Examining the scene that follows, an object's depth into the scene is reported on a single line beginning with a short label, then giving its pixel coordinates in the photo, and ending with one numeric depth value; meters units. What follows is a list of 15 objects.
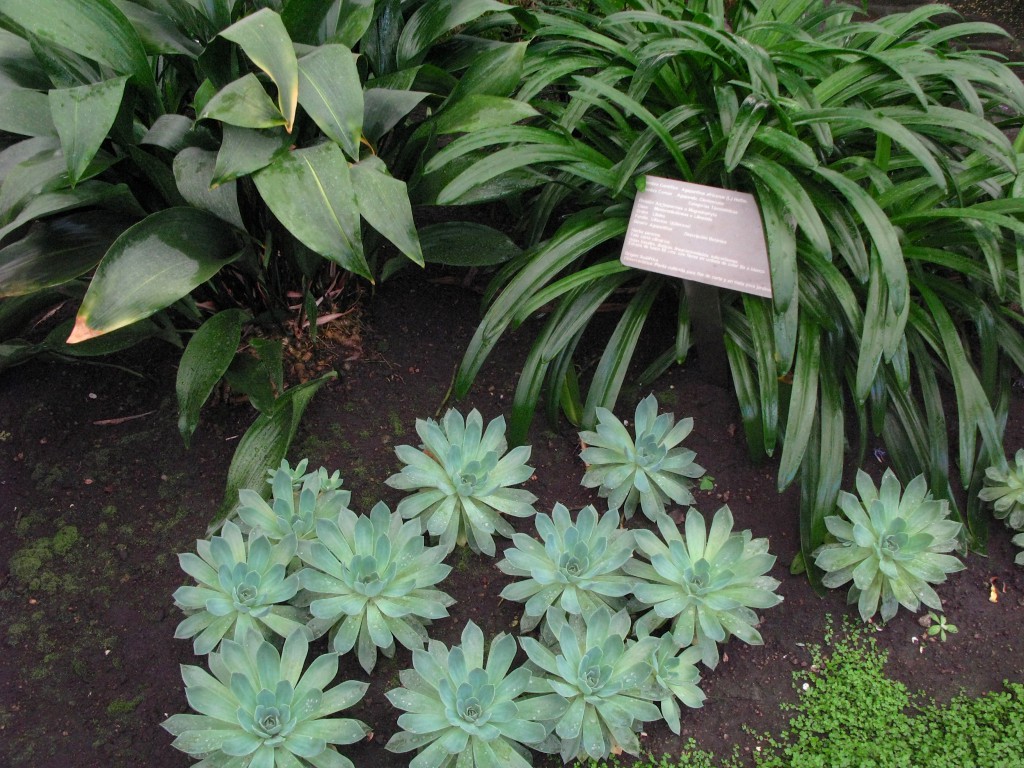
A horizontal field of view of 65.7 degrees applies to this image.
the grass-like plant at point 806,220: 1.70
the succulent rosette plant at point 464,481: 1.67
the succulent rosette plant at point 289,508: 1.61
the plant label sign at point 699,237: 1.71
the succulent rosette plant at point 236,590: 1.48
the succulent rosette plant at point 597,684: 1.40
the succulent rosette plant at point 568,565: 1.54
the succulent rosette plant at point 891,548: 1.63
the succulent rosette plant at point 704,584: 1.54
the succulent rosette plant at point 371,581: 1.49
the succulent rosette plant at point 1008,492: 1.76
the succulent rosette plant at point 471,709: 1.34
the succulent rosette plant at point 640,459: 1.75
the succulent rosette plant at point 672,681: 1.48
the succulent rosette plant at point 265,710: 1.32
